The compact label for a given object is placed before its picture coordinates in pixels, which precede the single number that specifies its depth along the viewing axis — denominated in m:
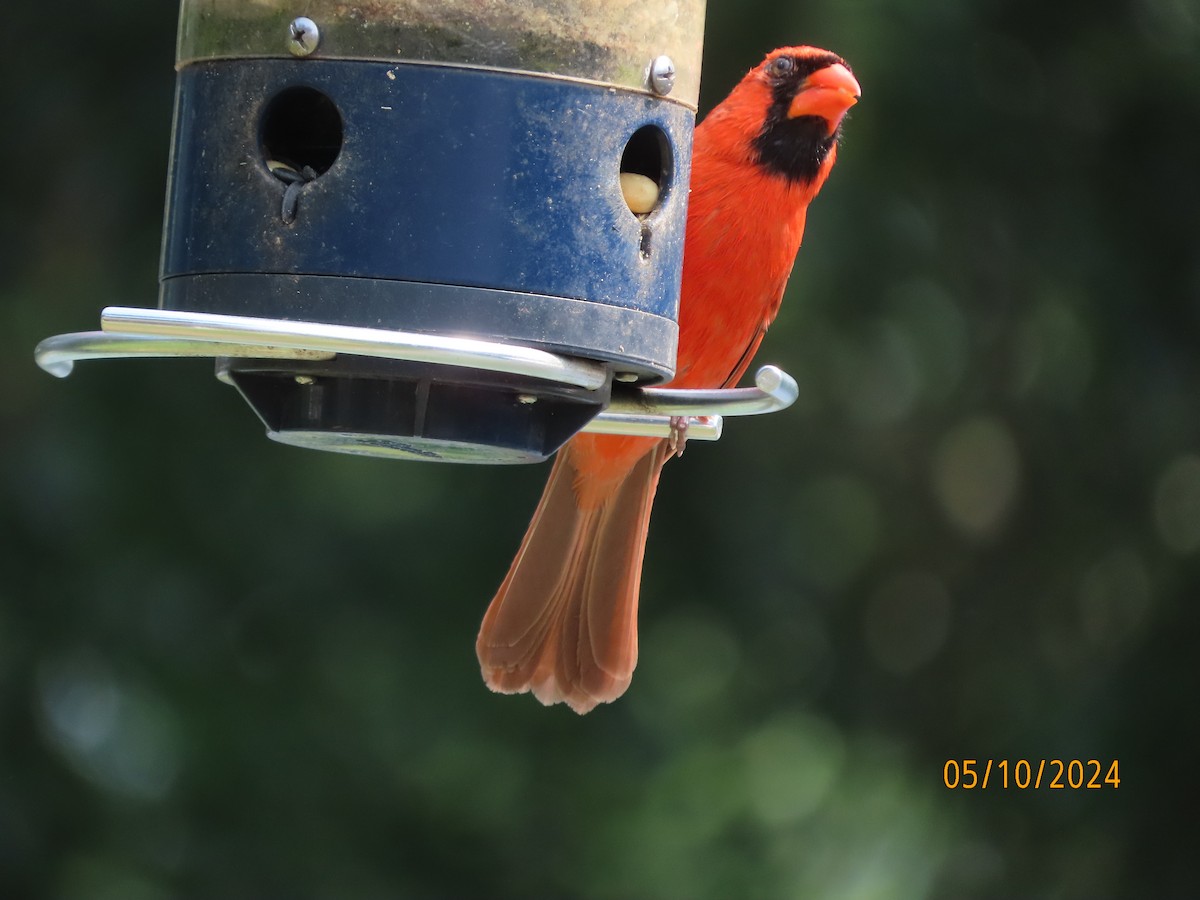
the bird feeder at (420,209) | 5.27
